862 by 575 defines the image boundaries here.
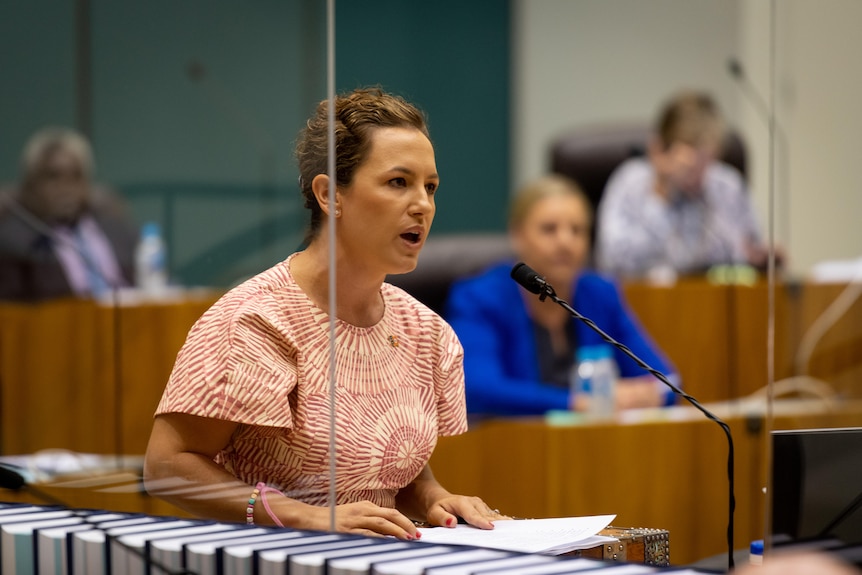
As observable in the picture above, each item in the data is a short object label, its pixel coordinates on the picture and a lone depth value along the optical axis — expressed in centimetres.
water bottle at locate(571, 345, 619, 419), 819
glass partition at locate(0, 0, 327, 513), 660
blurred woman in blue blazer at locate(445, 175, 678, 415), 712
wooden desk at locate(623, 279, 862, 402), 897
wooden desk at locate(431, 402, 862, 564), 778
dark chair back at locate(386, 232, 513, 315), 660
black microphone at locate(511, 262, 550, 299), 664
